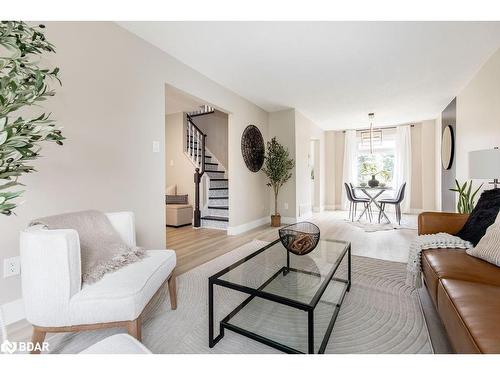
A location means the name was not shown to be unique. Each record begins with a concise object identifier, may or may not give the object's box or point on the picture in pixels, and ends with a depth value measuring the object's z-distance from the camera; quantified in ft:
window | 22.21
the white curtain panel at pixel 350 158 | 23.29
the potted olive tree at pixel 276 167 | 15.37
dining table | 17.59
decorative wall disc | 14.32
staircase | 15.61
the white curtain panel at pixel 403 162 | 20.97
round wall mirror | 14.82
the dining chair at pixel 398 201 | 16.31
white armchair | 3.74
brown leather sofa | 2.83
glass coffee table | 4.27
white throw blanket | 5.89
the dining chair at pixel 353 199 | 17.89
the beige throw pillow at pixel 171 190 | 17.48
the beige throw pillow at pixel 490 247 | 4.75
